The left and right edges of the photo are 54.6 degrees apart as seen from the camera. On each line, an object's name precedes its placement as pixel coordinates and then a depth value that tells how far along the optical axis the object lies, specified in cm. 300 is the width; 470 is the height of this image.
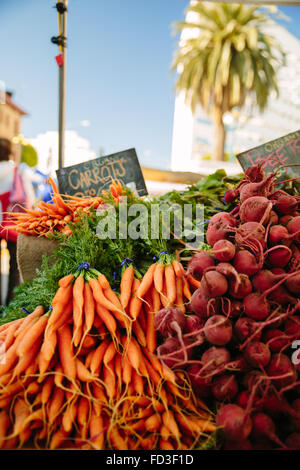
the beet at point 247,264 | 98
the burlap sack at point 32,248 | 180
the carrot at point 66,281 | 123
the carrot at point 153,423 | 96
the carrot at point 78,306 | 111
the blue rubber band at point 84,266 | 131
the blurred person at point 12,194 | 279
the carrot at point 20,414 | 89
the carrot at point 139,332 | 118
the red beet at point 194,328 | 96
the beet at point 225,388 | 90
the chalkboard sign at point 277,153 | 195
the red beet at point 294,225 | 105
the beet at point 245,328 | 92
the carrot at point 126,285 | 124
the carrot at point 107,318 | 115
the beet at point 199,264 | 103
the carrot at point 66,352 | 104
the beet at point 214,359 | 90
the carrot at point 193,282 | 138
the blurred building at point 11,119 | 1510
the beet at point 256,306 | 93
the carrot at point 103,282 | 127
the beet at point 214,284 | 94
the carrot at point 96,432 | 88
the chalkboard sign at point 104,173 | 229
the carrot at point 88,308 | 114
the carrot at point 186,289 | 132
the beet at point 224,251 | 99
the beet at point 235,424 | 82
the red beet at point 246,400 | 87
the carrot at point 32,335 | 105
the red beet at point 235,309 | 97
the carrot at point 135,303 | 121
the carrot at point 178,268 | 135
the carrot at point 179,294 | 125
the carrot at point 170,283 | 124
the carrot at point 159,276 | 127
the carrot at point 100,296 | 118
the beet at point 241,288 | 95
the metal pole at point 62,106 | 249
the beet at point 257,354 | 88
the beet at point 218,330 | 91
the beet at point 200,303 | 100
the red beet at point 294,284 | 96
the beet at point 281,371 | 88
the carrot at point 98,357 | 106
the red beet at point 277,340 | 93
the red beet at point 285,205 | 112
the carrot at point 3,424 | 89
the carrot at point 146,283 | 126
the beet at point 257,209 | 104
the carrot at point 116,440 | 90
